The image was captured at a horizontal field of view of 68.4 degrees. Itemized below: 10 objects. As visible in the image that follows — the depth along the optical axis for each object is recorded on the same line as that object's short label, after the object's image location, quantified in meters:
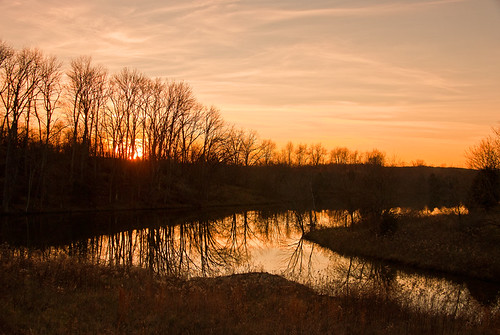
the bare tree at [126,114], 55.56
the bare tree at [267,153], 107.57
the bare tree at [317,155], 126.44
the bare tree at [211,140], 68.88
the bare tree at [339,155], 135.57
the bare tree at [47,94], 42.92
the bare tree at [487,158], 26.36
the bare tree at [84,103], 50.50
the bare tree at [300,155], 127.91
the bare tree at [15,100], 39.53
